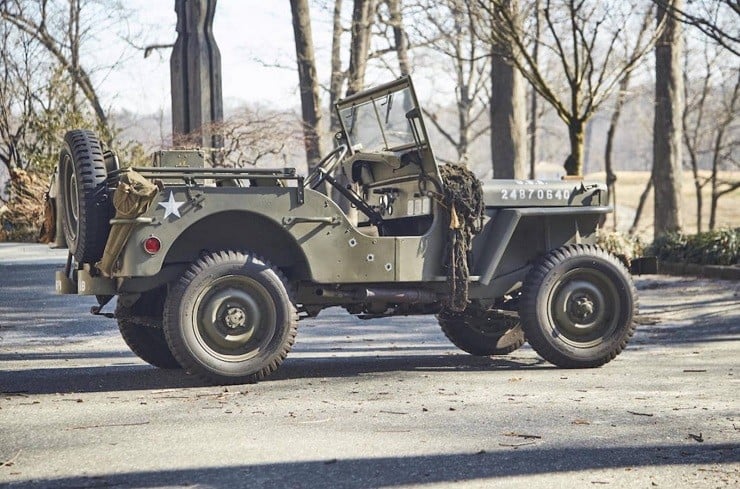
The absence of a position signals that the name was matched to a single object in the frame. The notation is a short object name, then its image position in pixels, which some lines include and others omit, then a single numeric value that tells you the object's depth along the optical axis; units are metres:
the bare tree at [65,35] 27.86
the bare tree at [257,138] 17.17
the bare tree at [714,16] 13.85
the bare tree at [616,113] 20.87
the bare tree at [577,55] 17.19
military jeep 7.63
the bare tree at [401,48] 29.47
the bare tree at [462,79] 24.44
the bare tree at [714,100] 31.72
